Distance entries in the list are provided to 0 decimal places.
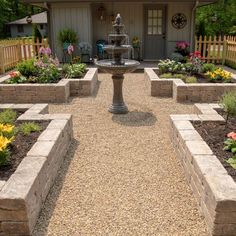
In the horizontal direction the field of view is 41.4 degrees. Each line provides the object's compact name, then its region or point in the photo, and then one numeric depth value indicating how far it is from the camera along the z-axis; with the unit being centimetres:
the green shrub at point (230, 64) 1244
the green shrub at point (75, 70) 886
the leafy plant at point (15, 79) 824
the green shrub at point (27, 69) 860
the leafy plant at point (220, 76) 828
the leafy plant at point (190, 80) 805
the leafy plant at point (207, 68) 917
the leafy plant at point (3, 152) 343
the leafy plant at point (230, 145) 384
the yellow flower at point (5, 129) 393
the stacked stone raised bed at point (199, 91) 764
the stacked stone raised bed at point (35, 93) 773
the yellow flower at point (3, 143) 342
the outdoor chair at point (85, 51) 1312
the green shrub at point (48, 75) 821
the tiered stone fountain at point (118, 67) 624
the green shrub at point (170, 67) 927
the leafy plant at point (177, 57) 1286
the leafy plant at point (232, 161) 345
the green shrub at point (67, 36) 1294
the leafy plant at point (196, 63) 923
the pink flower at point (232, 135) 374
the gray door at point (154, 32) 1399
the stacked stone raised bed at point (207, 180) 276
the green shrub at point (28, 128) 448
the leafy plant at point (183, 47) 1311
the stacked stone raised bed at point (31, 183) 279
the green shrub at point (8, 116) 479
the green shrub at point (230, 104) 458
